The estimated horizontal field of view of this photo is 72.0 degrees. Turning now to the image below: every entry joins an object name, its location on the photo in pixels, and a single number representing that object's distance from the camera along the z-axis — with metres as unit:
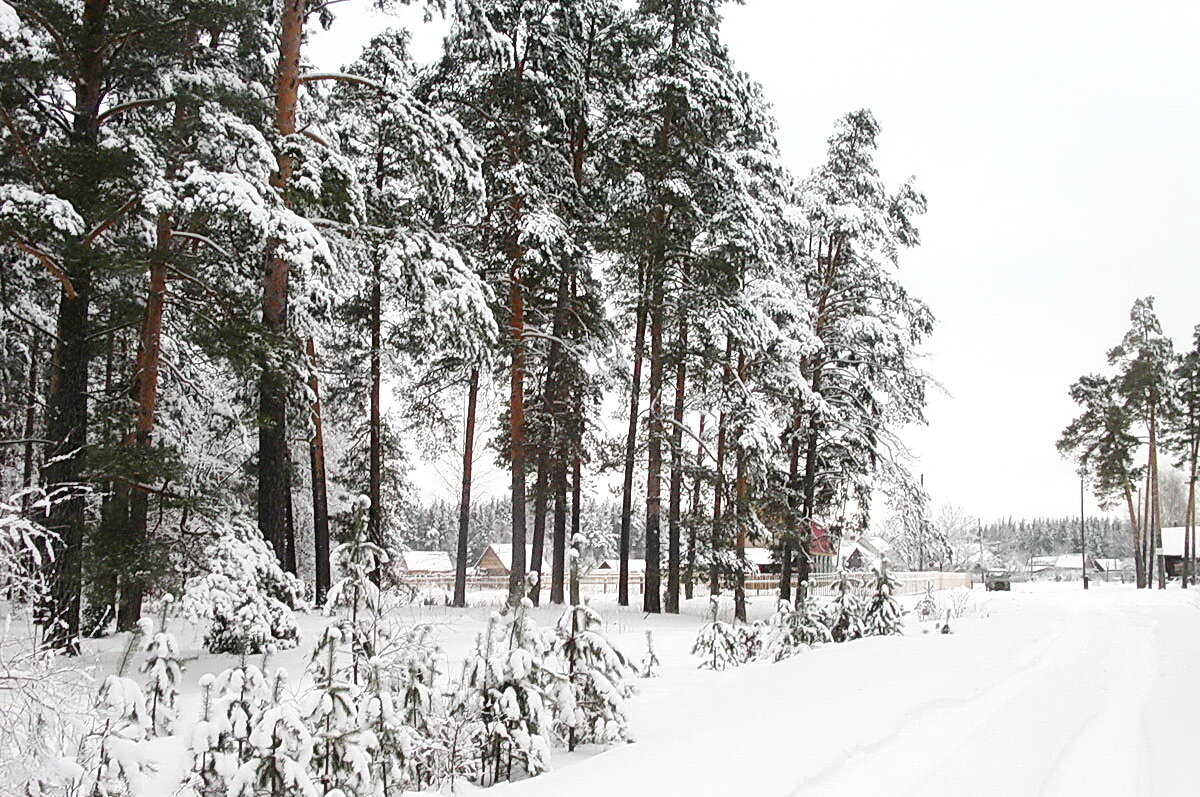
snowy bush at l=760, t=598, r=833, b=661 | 9.86
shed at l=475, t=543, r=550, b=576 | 59.53
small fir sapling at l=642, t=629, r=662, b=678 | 8.16
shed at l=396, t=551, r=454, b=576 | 55.56
